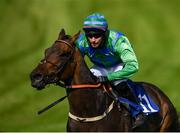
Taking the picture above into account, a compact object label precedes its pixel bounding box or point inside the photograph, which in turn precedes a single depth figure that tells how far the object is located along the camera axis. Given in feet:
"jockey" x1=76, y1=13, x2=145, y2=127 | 63.98
